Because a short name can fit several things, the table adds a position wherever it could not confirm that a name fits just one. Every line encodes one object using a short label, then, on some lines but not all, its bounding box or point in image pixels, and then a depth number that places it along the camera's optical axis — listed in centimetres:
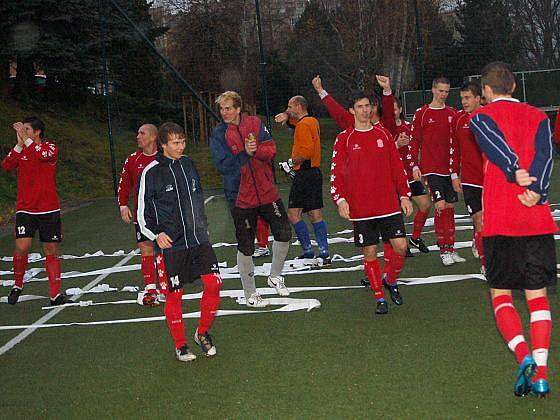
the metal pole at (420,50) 2159
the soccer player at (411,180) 1025
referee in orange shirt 1030
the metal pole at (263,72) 2095
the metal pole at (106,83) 2172
